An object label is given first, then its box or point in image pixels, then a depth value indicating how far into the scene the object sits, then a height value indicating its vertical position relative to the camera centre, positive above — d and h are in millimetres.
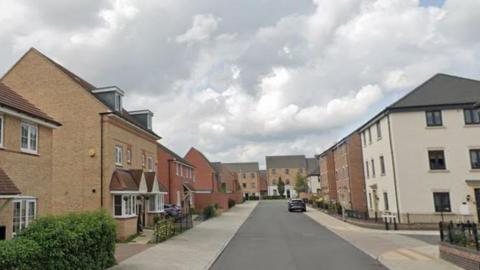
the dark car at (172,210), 36078 -1353
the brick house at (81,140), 23172 +3340
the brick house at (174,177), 41906 +1793
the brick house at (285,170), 118562 +5311
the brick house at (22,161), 14316 +1537
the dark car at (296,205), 50156 -2072
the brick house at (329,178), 56250 +1183
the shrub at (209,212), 39406 -1889
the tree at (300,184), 95938 +848
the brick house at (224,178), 74900 +2606
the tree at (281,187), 112750 +452
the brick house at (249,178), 117750 +3501
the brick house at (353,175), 42188 +1136
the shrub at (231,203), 59919 -1672
